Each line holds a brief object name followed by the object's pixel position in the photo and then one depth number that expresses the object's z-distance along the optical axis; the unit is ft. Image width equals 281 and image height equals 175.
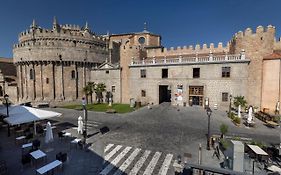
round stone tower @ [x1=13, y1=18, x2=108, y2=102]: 119.14
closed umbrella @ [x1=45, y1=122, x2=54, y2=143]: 42.47
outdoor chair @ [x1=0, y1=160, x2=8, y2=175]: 27.62
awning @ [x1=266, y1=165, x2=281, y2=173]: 27.81
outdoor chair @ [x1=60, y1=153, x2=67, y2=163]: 31.13
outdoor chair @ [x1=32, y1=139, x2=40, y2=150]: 37.19
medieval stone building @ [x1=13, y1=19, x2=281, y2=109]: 81.92
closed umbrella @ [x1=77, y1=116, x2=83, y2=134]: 48.40
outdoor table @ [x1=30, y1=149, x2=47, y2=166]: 30.92
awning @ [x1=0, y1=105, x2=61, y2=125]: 40.83
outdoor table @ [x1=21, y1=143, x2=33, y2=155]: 35.66
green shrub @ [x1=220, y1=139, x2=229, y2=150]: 37.39
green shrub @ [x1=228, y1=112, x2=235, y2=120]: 66.43
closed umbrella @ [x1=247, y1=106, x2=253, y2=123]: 56.05
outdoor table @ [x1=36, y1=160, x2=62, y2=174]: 26.25
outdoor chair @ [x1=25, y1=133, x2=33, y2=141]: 42.57
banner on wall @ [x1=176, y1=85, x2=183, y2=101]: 96.48
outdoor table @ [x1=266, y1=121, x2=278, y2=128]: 58.34
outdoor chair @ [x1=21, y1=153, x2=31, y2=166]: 30.36
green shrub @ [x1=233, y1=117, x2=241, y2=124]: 59.54
